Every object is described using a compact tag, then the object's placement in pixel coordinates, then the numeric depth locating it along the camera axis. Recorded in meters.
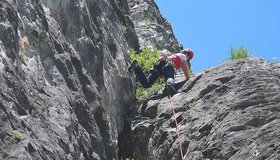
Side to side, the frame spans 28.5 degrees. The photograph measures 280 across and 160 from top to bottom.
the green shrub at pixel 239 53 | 19.92
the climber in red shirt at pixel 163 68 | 17.47
